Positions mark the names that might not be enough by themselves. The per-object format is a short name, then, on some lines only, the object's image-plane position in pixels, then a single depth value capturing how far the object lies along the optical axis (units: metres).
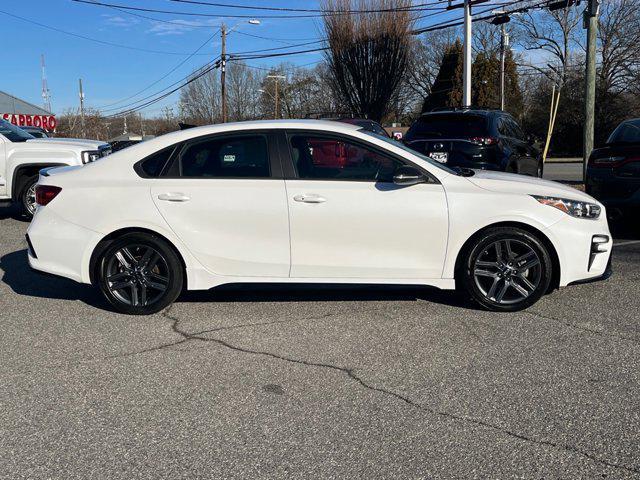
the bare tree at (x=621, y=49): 42.69
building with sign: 42.25
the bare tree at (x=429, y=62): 62.88
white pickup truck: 10.22
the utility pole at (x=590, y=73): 13.38
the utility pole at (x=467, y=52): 20.39
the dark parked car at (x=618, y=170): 7.98
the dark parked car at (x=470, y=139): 10.16
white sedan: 5.13
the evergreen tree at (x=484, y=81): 49.56
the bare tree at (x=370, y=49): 29.86
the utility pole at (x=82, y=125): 50.19
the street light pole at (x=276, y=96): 50.60
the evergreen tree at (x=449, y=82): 46.69
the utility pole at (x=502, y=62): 33.55
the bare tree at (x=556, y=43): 49.12
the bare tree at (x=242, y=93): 62.25
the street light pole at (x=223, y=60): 39.88
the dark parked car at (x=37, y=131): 21.09
